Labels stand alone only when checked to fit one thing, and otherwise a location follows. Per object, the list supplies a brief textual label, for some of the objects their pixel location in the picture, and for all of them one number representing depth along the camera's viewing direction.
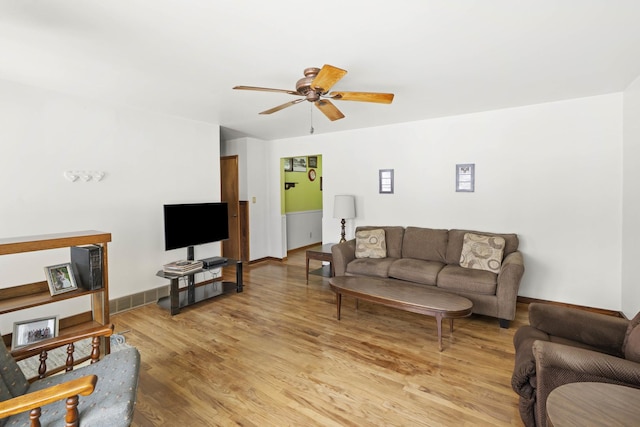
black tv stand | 3.48
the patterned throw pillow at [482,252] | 3.42
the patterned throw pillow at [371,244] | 4.19
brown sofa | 3.08
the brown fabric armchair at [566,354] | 1.42
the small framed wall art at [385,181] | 4.70
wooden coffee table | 2.61
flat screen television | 3.62
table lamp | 4.78
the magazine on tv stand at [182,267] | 3.60
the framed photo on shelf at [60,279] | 2.01
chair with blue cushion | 1.22
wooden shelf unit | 1.83
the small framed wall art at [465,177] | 4.05
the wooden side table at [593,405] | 1.08
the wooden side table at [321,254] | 4.40
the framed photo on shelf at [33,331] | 1.88
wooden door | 5.75
